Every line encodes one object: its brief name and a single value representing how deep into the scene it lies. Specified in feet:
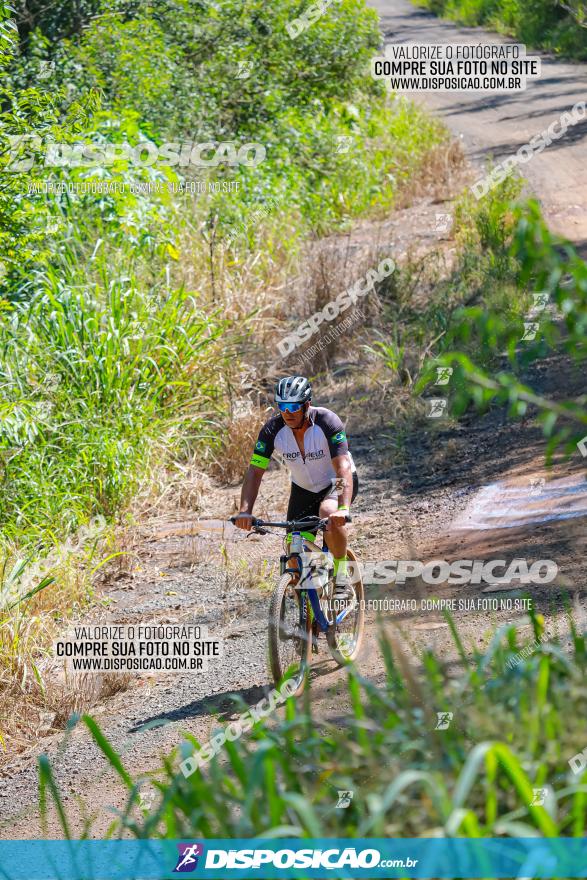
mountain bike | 41.52
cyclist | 41.57
